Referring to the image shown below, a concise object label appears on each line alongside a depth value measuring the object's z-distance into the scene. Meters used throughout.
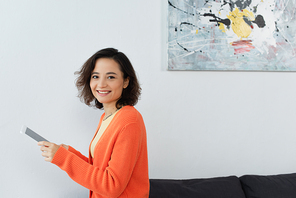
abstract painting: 1.51
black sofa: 1.27
